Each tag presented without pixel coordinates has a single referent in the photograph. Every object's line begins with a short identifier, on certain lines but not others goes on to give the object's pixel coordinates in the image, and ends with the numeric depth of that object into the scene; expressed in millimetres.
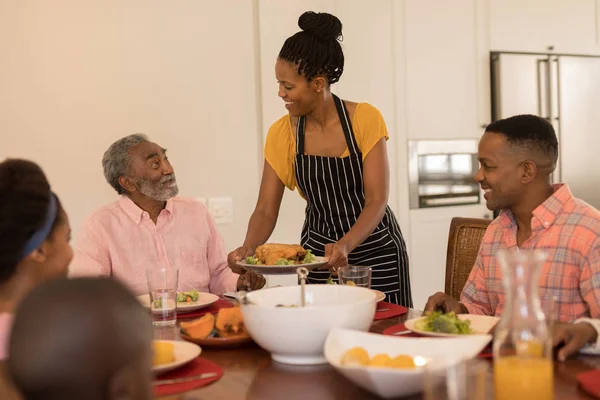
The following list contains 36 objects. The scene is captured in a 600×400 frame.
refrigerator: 4449
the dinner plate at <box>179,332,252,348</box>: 1591
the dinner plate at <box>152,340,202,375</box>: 1326
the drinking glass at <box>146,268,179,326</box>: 1808
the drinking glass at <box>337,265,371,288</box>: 1881
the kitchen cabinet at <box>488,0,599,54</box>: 4500
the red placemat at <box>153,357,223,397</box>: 1248
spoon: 1532
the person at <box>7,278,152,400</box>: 572
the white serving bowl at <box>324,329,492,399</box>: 1147
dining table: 1229
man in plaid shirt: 1754
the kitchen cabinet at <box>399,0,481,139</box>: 4234
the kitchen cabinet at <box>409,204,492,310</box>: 4234
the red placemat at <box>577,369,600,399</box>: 1146
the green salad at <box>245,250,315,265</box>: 2125
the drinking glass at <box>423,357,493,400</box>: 892
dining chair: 2365
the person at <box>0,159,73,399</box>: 1287
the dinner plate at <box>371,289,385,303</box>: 1923
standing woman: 2584
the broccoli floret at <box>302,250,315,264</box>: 2214
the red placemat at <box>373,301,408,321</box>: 1854
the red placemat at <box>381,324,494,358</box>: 1475
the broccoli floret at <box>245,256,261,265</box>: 2193
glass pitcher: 1065
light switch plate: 3631
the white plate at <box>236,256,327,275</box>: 2029
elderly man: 2672
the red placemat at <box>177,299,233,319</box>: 1997
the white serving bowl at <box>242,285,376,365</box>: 1374
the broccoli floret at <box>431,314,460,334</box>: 1519
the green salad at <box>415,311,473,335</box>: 1517
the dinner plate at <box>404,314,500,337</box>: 1515
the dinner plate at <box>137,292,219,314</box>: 2000
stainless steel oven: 4242
